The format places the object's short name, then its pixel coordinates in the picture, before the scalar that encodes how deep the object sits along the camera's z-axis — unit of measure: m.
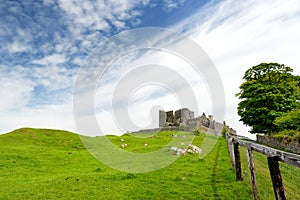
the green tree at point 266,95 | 30.78
